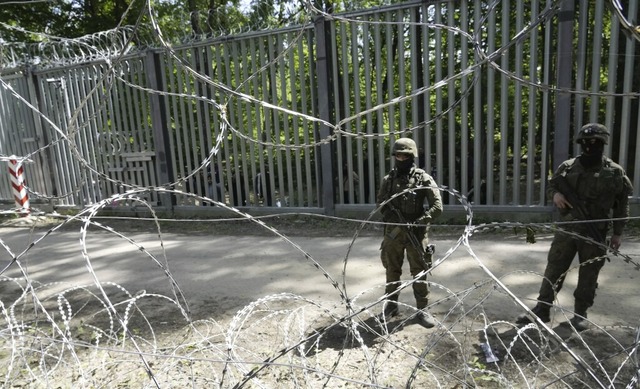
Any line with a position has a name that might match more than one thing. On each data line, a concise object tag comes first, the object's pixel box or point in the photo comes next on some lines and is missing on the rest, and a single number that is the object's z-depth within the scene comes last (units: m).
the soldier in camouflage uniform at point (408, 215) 3.36
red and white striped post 8.67
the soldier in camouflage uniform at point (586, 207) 3.07
